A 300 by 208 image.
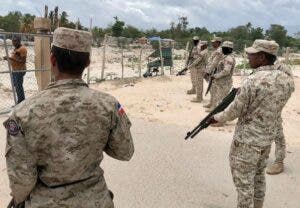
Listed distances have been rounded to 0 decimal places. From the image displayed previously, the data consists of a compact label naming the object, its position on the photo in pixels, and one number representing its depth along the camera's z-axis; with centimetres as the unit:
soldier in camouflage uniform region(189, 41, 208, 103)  685
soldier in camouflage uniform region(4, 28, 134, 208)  132
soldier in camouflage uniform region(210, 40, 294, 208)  237
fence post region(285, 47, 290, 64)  1354
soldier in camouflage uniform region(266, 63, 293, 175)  361
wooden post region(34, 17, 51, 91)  463
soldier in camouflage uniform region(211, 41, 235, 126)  512
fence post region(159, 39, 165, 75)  1057
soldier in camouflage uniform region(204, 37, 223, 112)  550
